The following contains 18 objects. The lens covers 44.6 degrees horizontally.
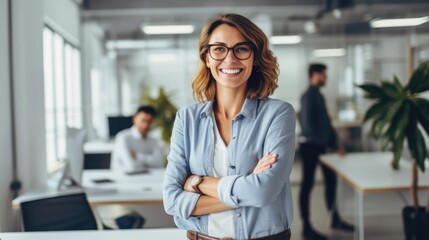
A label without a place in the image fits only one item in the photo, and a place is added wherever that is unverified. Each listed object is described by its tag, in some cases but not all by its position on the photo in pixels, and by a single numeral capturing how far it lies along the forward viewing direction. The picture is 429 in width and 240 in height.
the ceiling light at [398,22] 8.61
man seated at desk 5.15
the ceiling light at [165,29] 8.51
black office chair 3.11
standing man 5.84
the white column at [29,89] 4.03
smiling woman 1.86
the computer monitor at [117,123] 6.96
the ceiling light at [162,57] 8.56
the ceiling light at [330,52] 8.67
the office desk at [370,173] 4.16
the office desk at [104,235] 2.56
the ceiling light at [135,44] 8.44
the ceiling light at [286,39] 8.66
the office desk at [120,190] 3.81
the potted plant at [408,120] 3.91
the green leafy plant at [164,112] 6.95
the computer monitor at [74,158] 3.90
